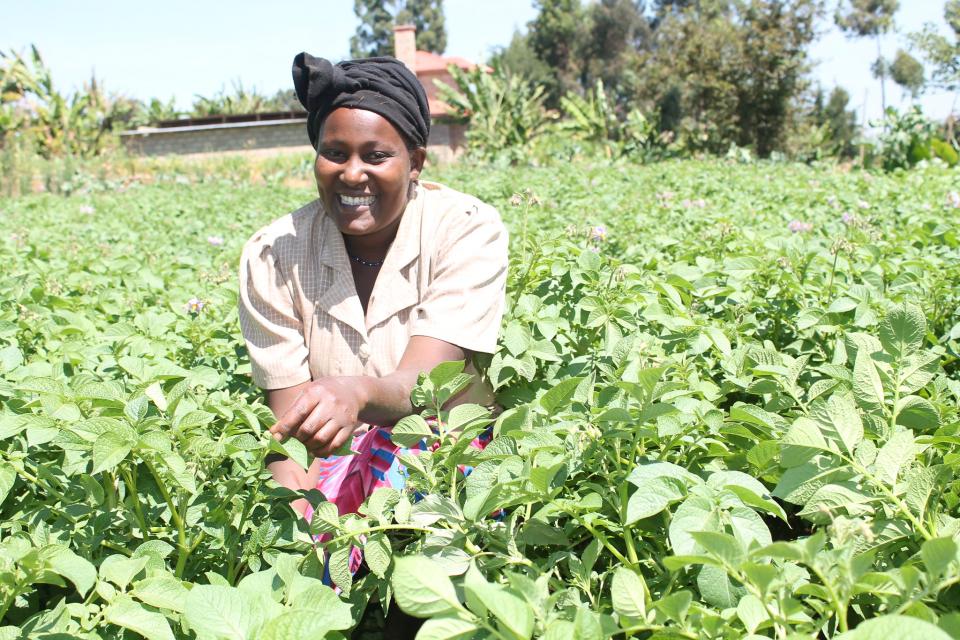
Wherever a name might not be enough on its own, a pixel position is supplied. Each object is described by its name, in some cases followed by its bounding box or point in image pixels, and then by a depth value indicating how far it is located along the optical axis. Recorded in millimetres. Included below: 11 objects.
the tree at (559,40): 45469
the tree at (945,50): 29094
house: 25641
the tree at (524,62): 43406
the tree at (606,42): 45844
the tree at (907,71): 40656
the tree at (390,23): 61500
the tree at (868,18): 40094
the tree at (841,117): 33562
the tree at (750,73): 21453
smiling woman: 1941
